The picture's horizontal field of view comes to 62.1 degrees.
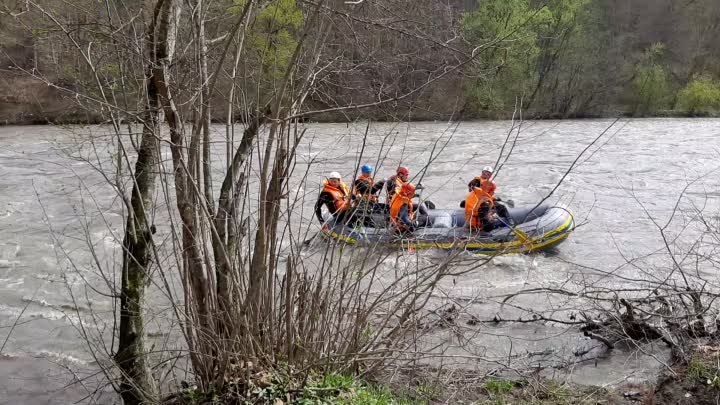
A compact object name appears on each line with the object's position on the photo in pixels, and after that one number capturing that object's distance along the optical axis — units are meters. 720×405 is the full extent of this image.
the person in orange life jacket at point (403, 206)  8.34
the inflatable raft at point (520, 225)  8.59
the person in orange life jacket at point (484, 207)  8.83
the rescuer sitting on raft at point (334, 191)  7.67
